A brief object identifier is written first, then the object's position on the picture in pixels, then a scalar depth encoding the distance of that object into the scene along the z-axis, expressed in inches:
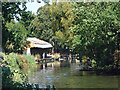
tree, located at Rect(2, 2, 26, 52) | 661.9
